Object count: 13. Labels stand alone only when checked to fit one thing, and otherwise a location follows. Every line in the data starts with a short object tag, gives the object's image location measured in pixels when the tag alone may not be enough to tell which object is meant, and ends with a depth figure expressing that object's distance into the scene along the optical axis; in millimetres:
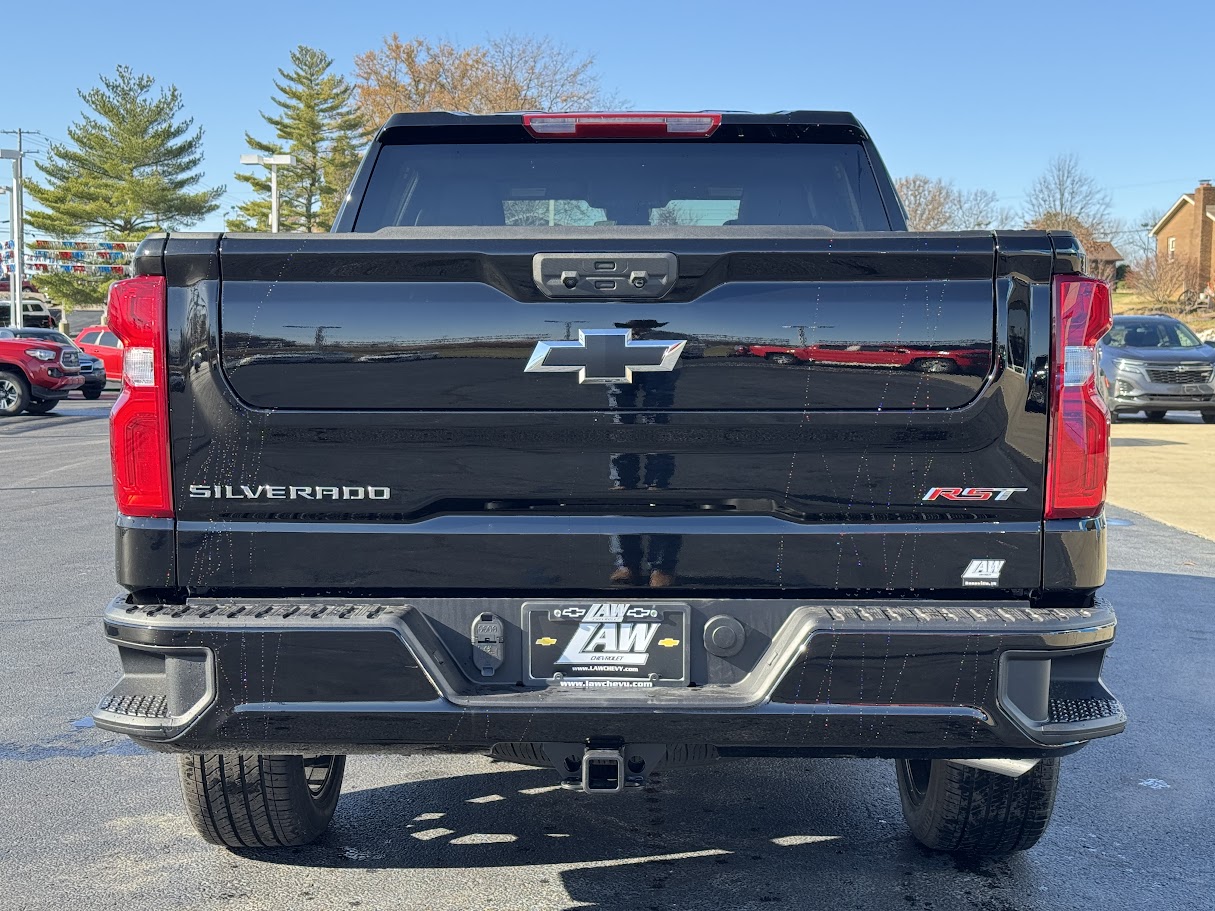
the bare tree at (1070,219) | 66688
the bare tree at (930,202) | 81375
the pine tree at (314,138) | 80188
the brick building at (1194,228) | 81812
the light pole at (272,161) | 35281
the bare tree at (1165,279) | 62156
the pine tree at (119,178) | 71688
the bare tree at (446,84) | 51500
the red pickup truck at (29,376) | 23656
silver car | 21188
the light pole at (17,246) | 44506
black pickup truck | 2799
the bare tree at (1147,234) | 80912
